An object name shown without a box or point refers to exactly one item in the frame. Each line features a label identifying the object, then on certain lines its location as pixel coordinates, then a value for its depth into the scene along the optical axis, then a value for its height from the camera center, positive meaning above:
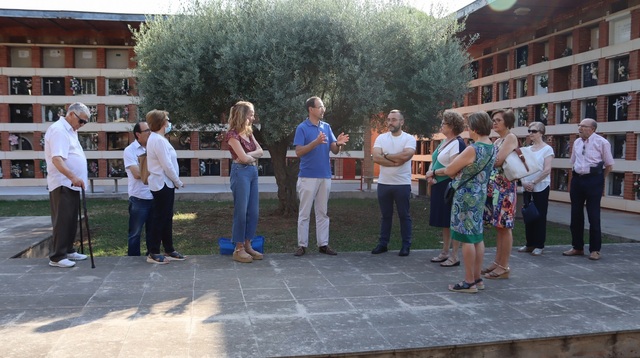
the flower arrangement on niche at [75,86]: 23.38 +3.20
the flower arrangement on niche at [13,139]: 23.16 +0.79
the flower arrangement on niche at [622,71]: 13.91 +2.37
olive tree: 9.84 +1.88
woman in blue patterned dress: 4.61 -0.29
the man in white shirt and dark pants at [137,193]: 6.17 -0.41
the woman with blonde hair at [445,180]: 5.62 -0.22
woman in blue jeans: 5.72 -0.15
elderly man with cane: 5.46 -0.24
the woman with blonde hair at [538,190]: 6.62 -0.38
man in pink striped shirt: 6.46 -0.21
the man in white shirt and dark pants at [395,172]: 6.23 -0.15
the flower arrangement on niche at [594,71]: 14.96 +2.55
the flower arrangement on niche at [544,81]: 17.05 +2.57
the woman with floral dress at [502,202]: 5.14 -0.42
